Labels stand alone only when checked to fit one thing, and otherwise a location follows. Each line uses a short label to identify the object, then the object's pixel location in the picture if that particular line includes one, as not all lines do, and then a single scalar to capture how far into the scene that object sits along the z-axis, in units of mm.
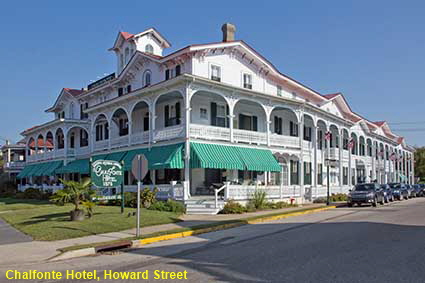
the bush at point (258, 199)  24703
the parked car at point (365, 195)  28906
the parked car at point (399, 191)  38062
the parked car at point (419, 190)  47594
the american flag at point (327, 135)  34472
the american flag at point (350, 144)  39375
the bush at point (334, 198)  32509
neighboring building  55219
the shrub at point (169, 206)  22156
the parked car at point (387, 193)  33175
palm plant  16672
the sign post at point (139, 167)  14000
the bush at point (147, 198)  22609
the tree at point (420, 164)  88250
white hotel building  24709
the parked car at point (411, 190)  43525
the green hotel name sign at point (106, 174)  18328
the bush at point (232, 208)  22547
